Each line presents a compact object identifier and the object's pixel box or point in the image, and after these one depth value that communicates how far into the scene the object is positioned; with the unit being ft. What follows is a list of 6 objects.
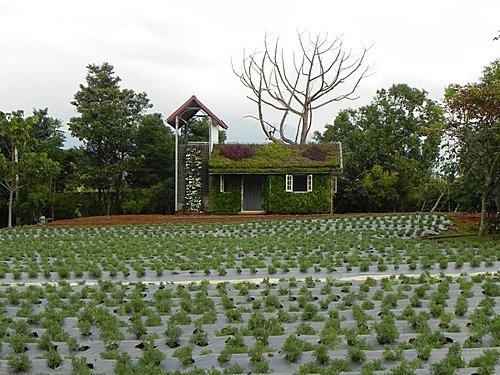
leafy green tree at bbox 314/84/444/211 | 94.27
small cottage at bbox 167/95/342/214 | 86.12
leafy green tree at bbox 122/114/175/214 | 101.14
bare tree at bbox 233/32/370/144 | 118.42
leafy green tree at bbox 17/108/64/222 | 84.43
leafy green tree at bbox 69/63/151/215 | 96.13
